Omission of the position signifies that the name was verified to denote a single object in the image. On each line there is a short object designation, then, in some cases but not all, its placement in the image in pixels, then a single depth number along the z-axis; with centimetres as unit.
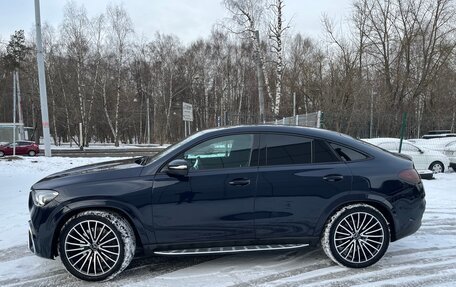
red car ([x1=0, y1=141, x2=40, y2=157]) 3155
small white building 3589
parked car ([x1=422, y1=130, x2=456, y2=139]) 1773
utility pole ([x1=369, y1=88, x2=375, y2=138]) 1741
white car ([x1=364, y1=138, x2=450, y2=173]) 1395
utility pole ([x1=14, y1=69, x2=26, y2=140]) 3569
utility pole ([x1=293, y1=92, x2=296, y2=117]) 3256
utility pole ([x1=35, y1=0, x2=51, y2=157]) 1460
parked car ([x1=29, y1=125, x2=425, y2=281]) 400
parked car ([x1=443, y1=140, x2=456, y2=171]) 1462
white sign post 1700
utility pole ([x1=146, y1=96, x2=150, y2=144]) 4948
